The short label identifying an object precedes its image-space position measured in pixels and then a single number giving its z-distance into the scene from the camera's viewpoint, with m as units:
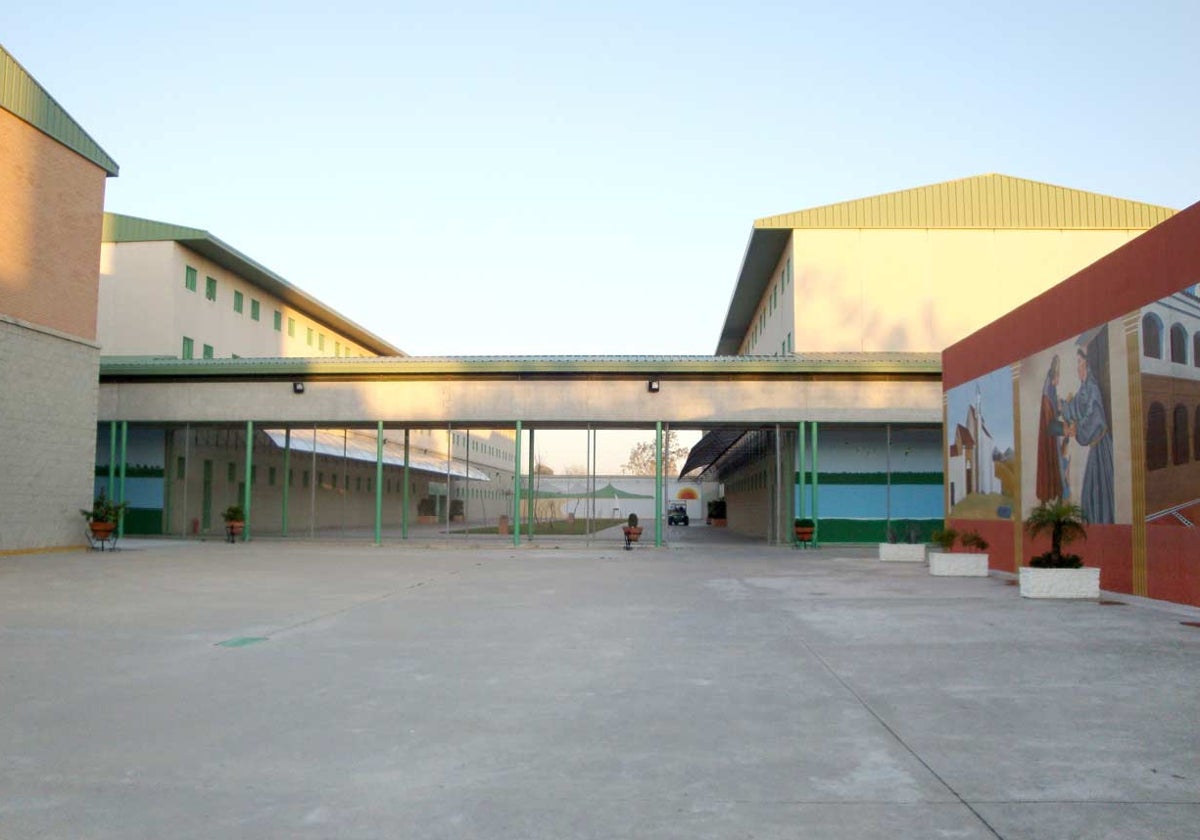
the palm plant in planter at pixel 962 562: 18.17
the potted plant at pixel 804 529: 27.75
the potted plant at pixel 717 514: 61.50
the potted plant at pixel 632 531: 27.45
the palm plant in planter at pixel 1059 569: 13.80
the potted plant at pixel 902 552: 22.72
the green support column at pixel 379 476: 28.86
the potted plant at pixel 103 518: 23.95
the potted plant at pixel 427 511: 44.91
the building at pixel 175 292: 37.56
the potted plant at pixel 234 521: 29.53
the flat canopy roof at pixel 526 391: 28.09
